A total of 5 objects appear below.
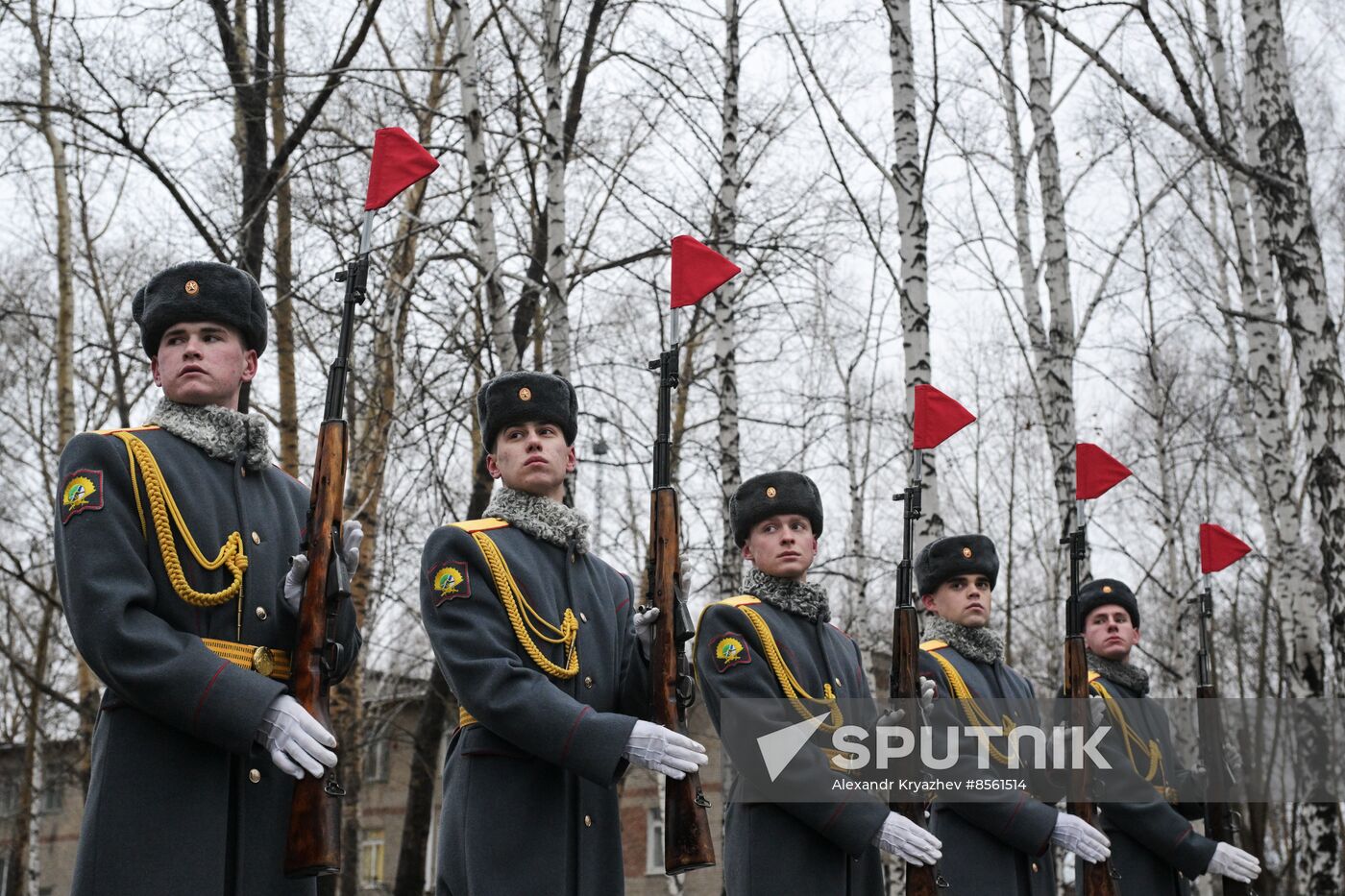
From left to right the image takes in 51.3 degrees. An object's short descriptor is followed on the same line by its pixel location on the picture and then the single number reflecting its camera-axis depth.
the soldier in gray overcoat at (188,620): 3.35
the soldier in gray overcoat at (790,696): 5.12
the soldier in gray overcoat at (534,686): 4.05
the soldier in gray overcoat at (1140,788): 7.15
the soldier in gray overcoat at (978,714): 6.21
